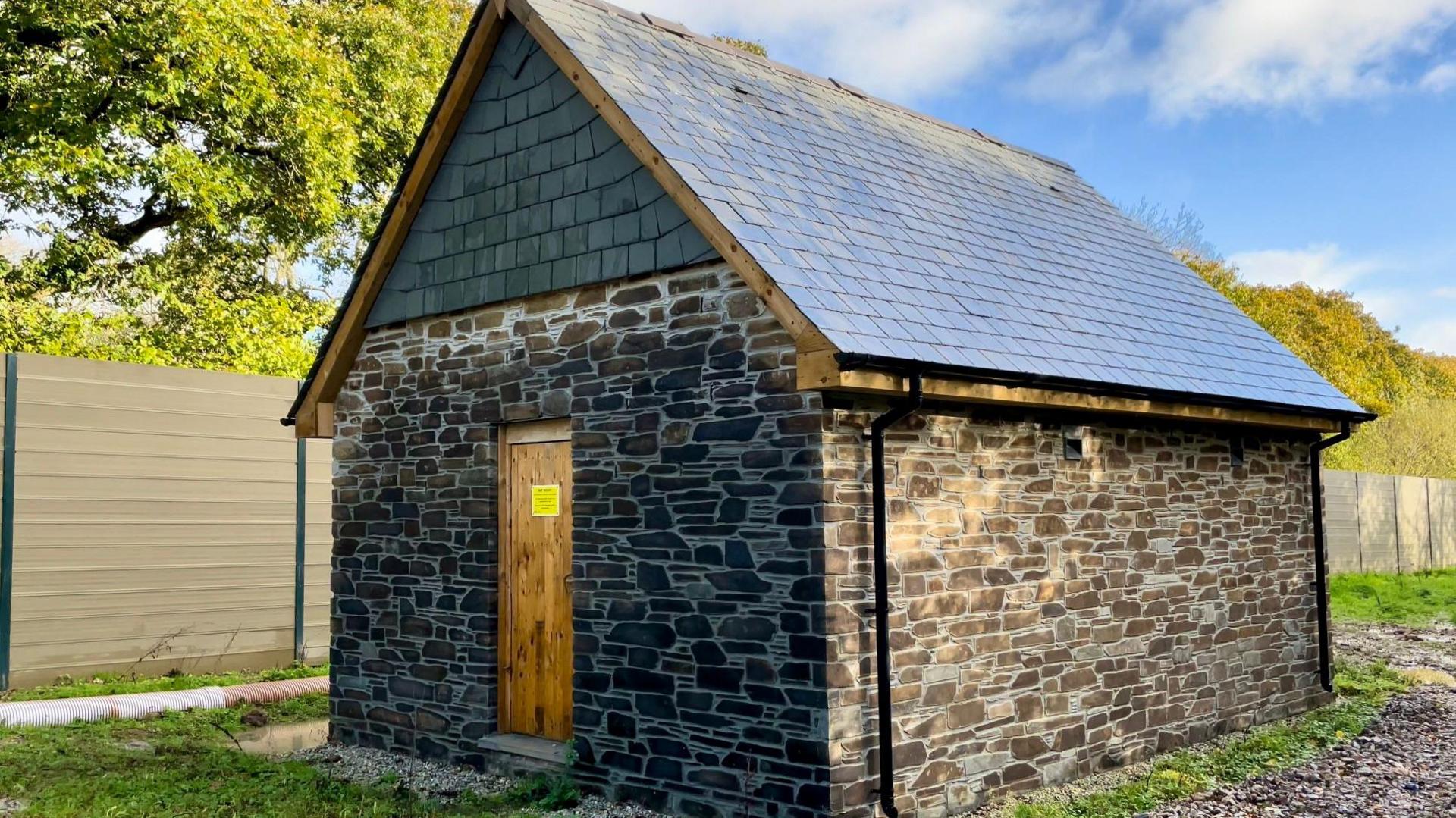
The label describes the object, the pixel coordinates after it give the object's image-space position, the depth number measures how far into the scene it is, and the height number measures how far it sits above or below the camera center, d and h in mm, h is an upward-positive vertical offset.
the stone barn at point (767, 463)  7012 +58
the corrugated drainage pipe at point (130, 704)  9328 -1935
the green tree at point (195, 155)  15938 +4652
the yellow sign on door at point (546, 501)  8672 -208
